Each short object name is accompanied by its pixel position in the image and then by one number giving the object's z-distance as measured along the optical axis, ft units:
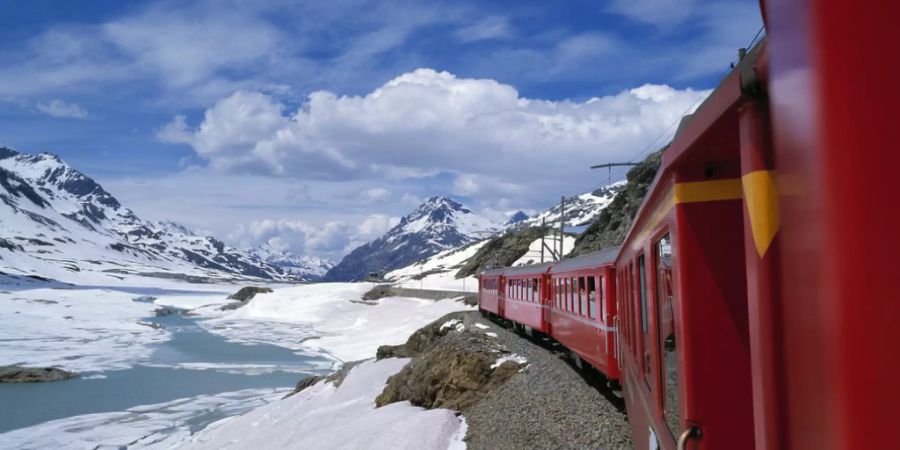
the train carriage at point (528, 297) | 65.32
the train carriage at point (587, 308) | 37.83
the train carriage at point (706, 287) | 10.67
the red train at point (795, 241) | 4.77
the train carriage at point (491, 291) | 97.82
